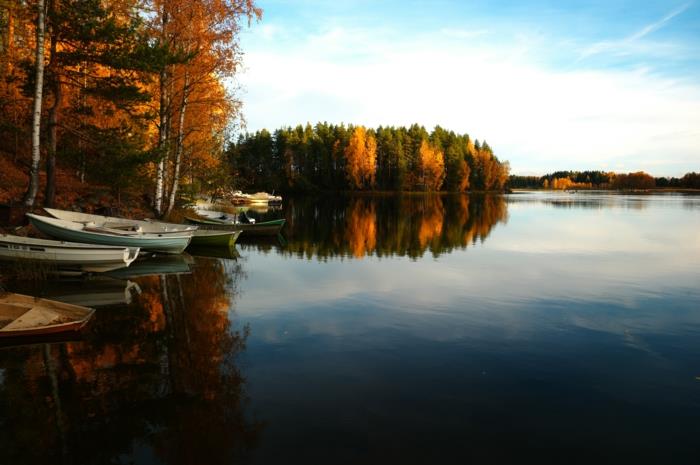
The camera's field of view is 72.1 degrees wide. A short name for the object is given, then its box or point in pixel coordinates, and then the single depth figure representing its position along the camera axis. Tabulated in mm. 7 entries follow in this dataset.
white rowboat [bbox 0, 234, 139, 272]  14758
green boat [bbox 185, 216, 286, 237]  26319
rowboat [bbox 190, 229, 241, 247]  23794
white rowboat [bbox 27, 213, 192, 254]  16812
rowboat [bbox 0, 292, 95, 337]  9747
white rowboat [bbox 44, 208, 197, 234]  19062
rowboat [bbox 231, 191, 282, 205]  70038
